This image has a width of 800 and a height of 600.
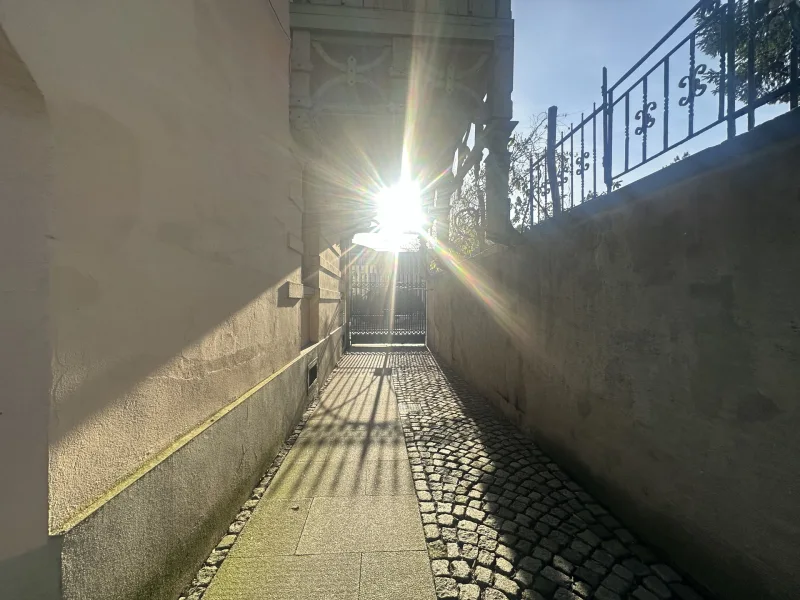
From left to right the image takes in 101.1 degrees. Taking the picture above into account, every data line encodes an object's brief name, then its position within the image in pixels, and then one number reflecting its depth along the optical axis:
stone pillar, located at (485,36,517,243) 4.21
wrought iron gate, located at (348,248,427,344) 14.08
